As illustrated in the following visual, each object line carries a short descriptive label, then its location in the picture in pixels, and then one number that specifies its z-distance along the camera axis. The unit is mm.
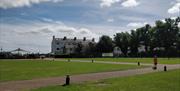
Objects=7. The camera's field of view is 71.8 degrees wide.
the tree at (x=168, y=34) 42205
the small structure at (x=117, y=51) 48437
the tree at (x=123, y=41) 47736
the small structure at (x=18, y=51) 37457
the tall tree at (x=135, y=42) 47116
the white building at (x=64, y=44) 59743
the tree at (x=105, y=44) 47342
